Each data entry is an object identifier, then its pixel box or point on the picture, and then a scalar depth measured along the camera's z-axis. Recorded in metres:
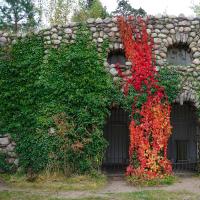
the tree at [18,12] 22.34
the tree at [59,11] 21.48
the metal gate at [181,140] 12.70
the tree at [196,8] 26.65
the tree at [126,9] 26.02
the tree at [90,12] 19.47
